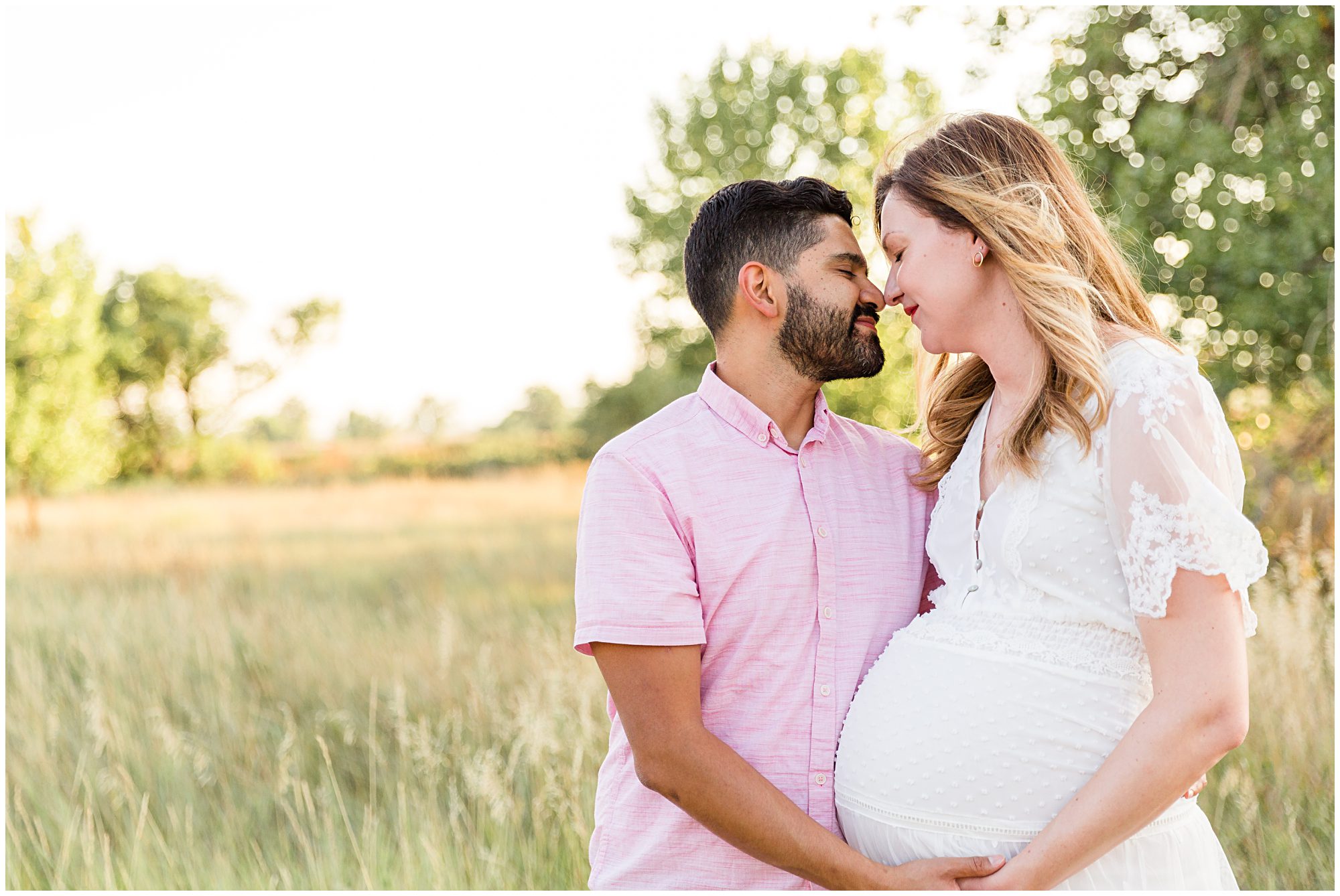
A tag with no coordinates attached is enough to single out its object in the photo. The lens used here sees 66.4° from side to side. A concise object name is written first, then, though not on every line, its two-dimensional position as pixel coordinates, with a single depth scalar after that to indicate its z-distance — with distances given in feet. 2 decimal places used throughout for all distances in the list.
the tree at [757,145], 47.21
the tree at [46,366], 43.55
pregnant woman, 5.81
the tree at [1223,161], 18.39
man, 6.63
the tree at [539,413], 98.78
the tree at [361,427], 91.81
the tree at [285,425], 94.89
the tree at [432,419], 90.12
